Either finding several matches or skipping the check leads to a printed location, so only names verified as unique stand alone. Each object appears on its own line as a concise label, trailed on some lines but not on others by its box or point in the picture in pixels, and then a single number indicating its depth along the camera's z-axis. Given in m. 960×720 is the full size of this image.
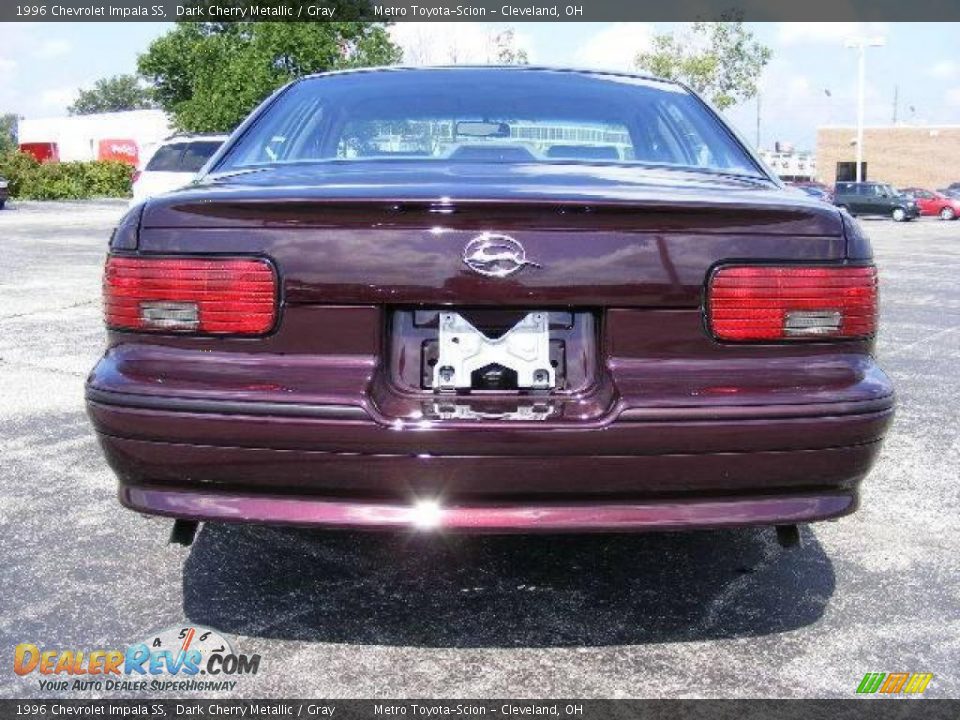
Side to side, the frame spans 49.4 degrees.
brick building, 62.62
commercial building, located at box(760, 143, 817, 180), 71.69
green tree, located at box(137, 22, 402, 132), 40.28
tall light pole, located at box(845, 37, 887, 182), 45.37
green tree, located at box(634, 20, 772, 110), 43.16
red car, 40.50
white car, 13.58
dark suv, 37.09
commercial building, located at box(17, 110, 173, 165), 59.75
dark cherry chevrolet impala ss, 2.31
